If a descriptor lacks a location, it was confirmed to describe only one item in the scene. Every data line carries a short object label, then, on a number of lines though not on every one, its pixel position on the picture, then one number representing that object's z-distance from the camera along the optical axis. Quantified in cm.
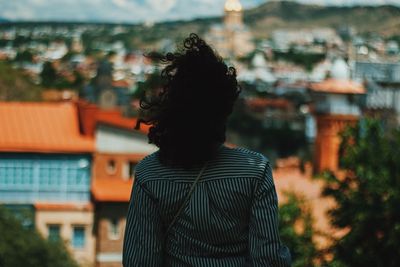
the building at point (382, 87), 5230
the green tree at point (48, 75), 8228
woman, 261
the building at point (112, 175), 2742
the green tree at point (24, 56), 10875
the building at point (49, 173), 2895
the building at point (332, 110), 4272
